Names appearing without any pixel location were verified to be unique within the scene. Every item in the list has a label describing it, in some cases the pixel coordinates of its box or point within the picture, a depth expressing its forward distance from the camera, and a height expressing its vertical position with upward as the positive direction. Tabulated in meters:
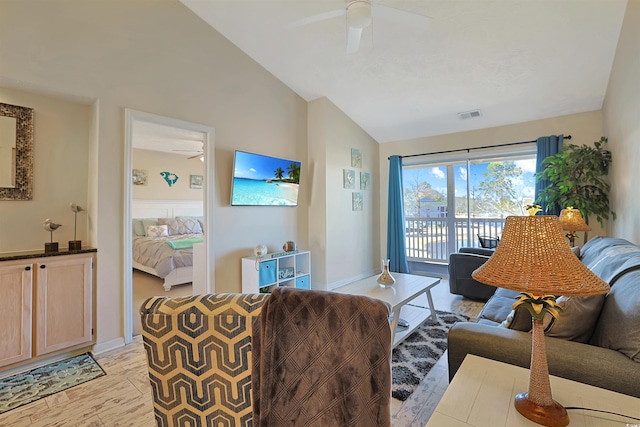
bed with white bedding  4.22 -0.36
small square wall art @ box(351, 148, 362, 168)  4.71 +0.99
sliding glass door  4.37 +0.29
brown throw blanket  0.85 -0.45
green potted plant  3.22 +0.44
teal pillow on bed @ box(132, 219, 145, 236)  5.57 -0.20
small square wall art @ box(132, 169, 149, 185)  5.82 +0.86
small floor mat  1.85 -1.16
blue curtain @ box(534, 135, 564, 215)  3.81 +0.85
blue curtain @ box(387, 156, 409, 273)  5.10 -0.10
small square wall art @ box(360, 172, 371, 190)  4.96 +0.65
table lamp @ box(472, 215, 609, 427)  0.83 -0.19
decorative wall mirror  2.25 +0.54
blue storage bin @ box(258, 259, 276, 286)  3.36 -0.67
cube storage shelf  3.36 -0.69
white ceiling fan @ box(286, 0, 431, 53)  2.01 +1.50
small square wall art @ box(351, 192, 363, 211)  4.72 +0.25
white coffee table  2.38 -0.69
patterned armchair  0.91 -0.47
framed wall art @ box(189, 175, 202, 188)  6.76 +0.88
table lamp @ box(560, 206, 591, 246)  3.03 -0.06
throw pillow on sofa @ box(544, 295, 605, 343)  1.26 -0.47
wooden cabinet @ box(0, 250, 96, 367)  2.06 -0.68
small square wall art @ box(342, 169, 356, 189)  4.53 +0.62
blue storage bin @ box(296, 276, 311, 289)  3.89 -0.90
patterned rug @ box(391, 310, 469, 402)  1.94 -1.13
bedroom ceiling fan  6.08 +1.43
